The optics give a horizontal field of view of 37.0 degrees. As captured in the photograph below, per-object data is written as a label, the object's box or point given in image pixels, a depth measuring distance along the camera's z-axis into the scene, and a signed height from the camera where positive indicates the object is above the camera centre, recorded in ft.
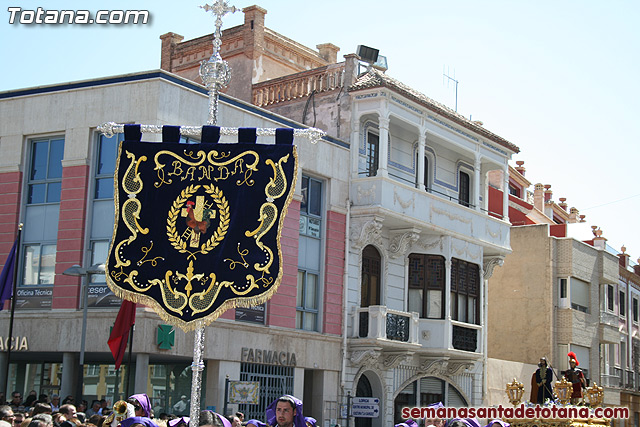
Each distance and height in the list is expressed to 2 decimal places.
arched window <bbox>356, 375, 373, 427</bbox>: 89.10 -0.99
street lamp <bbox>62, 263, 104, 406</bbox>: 61.72 +4.68
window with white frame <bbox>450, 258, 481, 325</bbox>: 97.50 +9.49
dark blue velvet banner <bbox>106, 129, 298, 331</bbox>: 29.48 +4.60
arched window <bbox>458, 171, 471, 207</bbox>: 104.83 +21.40
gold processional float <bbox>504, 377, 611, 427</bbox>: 42.68 -0.98
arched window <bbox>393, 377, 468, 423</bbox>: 92.94 -1.20
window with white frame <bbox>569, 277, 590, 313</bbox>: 124.88 +12.33
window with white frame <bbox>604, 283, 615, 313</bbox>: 137.18 +13.35
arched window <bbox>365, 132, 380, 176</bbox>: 91.12 +21.60
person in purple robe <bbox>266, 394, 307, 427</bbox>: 27.96 -1.01
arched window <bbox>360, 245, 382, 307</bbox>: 89.61 +9.55
